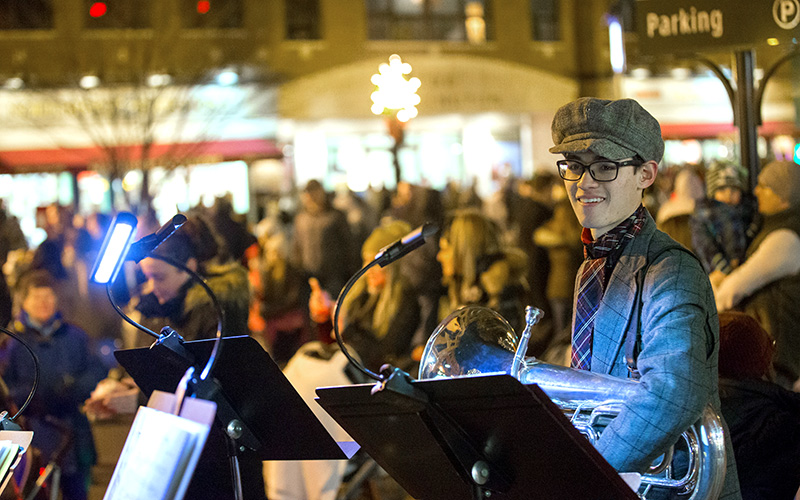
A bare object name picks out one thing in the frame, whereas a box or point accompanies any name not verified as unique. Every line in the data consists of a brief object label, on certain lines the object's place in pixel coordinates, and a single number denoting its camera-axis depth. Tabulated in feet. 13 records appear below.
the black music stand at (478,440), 6.75
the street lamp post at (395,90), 37.19
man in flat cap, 7.41
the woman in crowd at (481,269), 20.08
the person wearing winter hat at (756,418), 11.14
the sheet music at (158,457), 6.81
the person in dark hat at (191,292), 14.60
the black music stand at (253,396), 9.07
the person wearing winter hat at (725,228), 18.51
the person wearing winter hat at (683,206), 20.25
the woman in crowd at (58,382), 18.56
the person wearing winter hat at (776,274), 15.93
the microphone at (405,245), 7.68
